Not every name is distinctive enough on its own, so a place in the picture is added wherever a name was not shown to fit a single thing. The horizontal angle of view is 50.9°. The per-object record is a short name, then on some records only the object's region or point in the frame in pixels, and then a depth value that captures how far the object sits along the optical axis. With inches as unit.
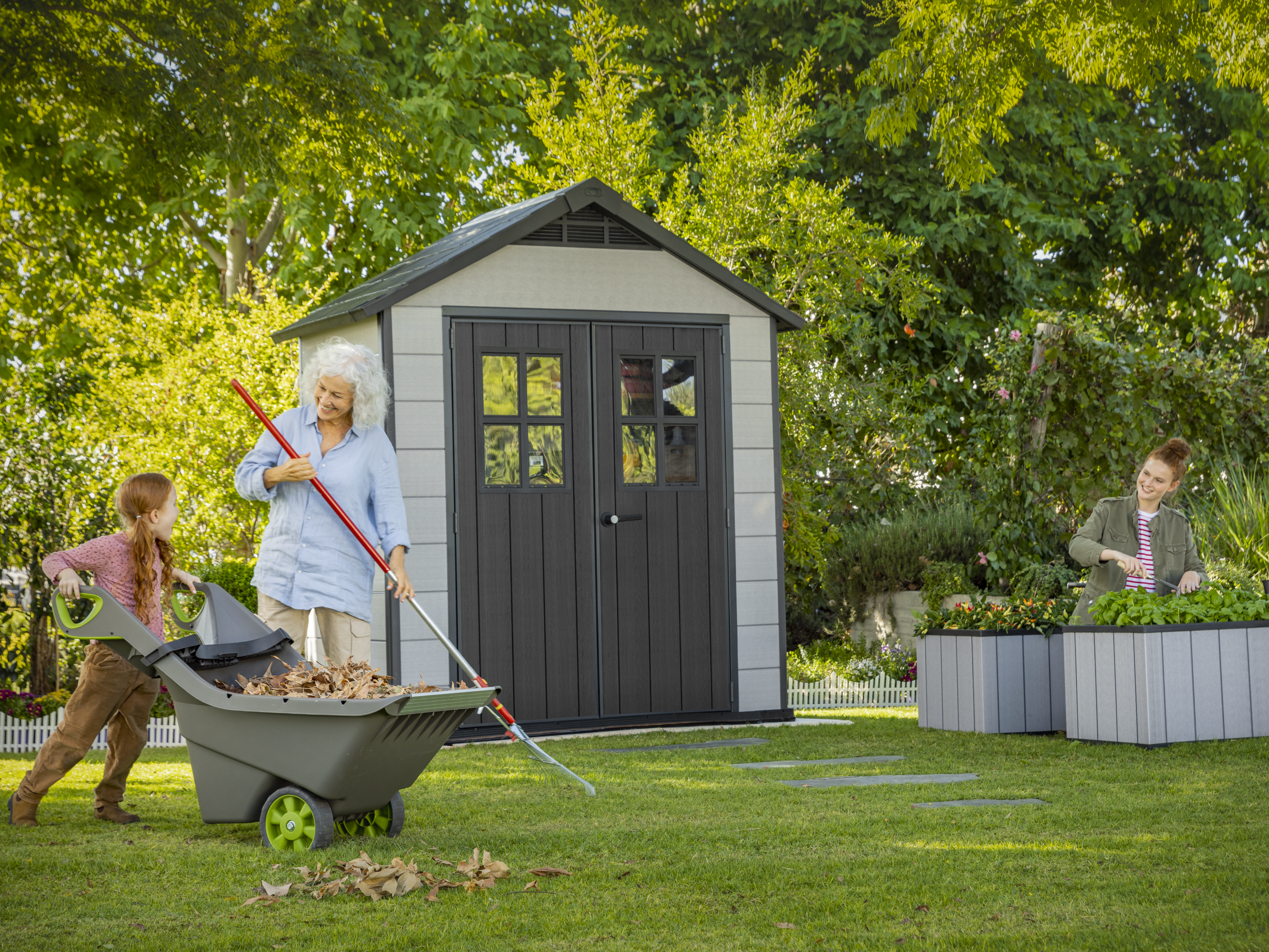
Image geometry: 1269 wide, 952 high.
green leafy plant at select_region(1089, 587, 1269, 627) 246.4
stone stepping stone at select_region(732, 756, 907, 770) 232.7
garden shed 279.6
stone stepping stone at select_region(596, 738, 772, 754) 257.3
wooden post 362.0
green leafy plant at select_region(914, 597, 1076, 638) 278.1
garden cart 151.6
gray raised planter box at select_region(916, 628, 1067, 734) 273.9
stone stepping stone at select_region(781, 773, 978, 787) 209.2
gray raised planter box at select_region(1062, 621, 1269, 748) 243.4
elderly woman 187.8
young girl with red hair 176.1
